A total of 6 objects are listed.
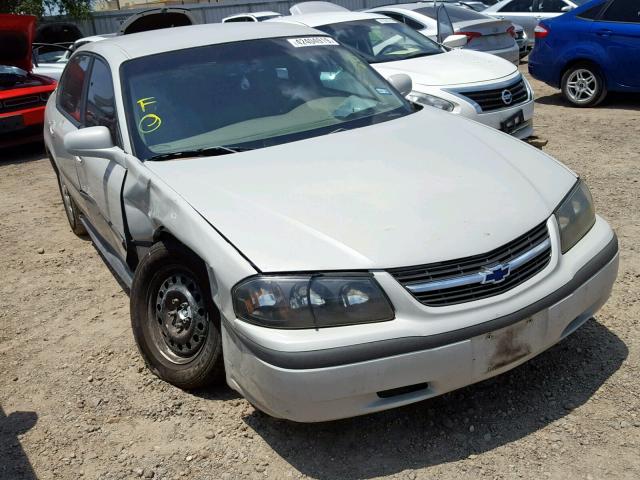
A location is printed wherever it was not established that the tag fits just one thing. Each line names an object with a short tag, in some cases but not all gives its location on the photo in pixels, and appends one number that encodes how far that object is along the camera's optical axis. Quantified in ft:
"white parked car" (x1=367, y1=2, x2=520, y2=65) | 32.53
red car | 28.99
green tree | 56.59
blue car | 28.53
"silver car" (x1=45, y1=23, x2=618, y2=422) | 8.52
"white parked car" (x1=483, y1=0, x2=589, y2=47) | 45.06
